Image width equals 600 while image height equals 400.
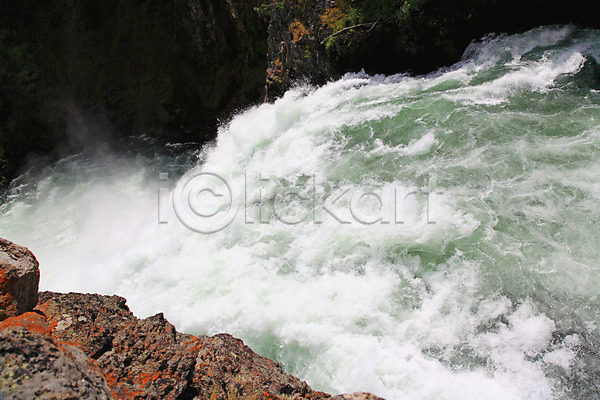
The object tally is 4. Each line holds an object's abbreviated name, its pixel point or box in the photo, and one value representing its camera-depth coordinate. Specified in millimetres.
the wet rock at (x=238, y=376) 3535
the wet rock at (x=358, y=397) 3051
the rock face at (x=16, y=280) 3537
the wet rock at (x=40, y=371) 2219
